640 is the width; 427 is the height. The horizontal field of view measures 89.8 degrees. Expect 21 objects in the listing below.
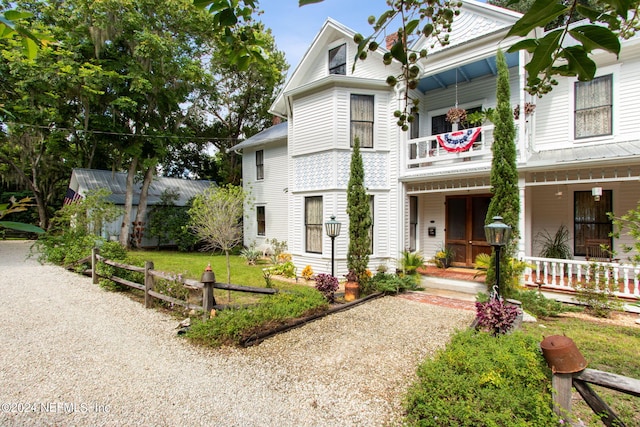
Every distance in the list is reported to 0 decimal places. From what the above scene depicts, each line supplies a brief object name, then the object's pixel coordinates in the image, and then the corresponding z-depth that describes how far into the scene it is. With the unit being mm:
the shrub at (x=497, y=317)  4848
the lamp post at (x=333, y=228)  8891
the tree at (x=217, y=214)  9773
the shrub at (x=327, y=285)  7875
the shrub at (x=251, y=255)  14877
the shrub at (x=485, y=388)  2945
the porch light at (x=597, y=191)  8117
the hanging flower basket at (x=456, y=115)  10141
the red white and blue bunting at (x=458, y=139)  9273
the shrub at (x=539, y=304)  7329
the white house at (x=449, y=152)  8750
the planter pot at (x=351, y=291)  8508
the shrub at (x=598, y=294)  7242
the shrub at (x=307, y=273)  10382
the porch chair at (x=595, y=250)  9164
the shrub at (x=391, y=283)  9227
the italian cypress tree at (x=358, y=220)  9094
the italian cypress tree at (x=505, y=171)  8188
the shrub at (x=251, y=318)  5473
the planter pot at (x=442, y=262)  11406
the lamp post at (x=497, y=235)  5301
